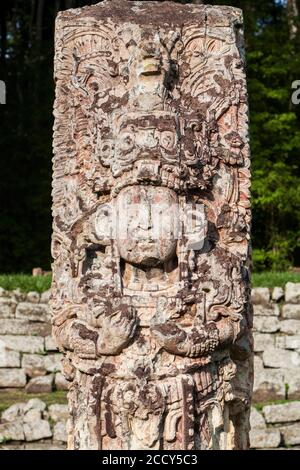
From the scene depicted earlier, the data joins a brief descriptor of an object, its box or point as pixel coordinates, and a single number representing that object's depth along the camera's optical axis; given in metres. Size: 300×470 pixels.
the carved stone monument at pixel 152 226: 6.95
